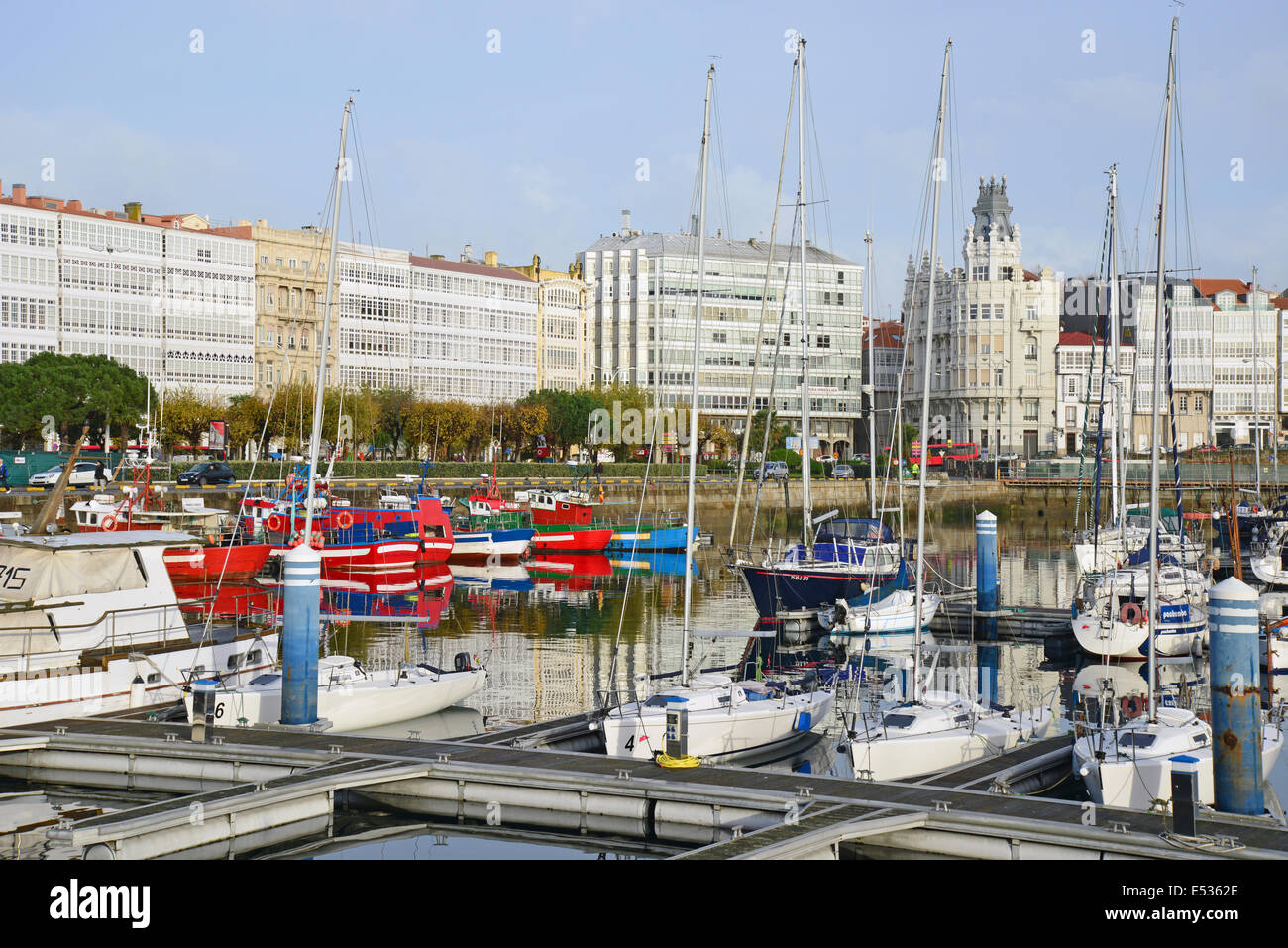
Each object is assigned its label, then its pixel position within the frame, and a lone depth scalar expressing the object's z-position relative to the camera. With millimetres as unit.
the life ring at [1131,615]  35719
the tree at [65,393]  82625
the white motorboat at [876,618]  38312
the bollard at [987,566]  42000
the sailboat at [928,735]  21594
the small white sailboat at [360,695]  24062
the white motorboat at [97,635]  24000
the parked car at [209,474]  79812
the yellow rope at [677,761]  20141
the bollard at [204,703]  23359
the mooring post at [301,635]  22516
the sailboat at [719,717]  22266
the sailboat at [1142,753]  19688
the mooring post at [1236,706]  17250
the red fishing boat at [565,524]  66125
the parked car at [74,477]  72000
